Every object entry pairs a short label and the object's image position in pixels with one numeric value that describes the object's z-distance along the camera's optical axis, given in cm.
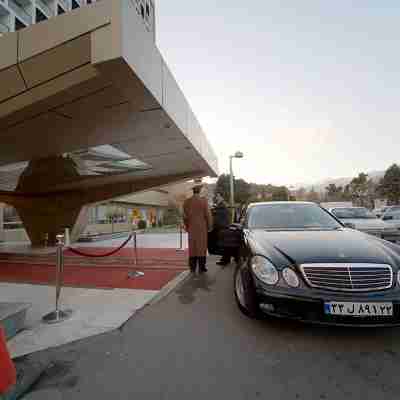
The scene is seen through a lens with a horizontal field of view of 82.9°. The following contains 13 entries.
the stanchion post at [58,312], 279
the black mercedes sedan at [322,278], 194
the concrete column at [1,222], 1325
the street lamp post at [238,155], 1256
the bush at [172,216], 3063
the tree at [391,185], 3541
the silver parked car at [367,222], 776
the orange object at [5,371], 147
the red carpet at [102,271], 447
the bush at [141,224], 2241
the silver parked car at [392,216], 1252
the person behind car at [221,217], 526
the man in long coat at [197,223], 470
